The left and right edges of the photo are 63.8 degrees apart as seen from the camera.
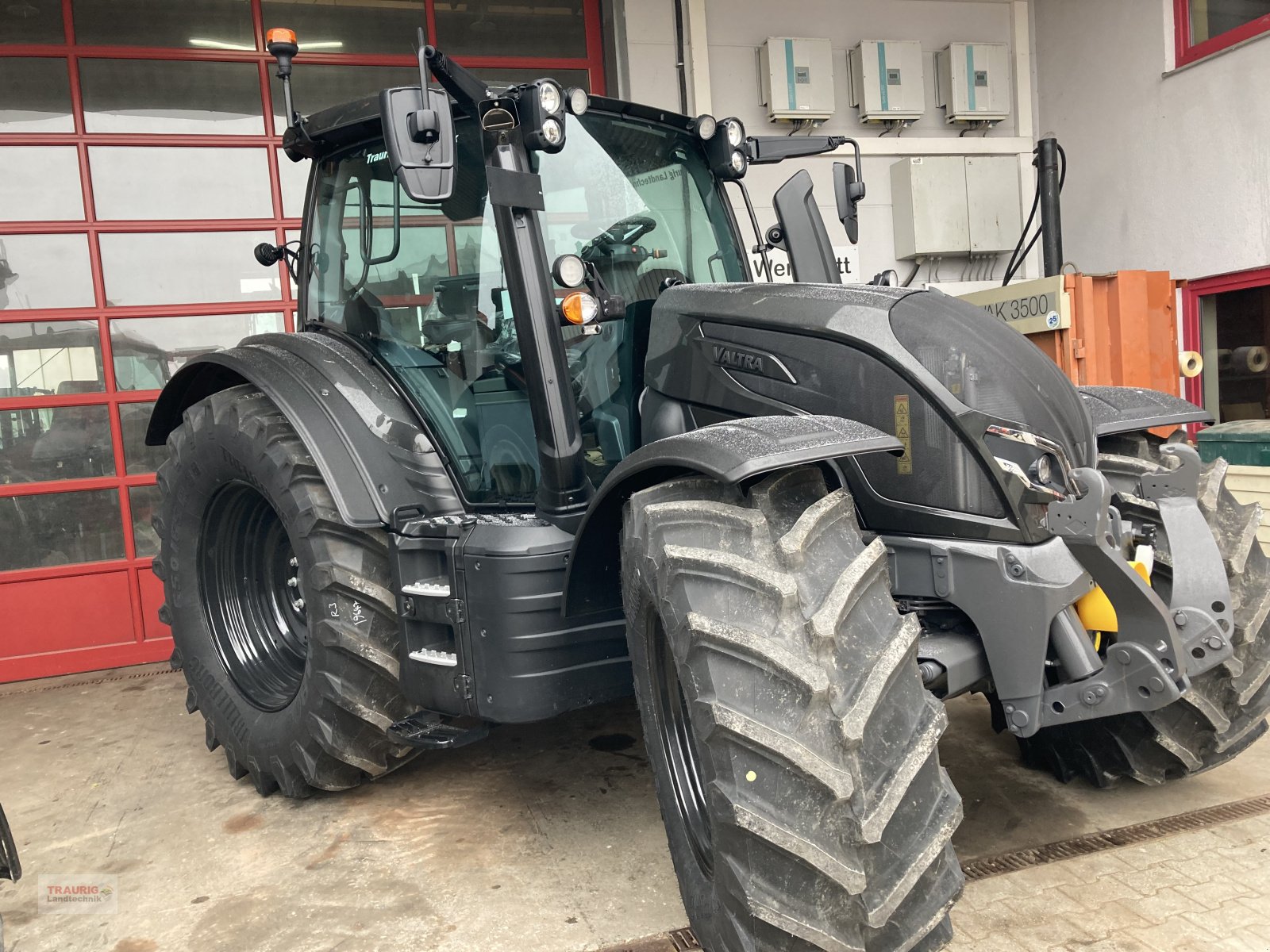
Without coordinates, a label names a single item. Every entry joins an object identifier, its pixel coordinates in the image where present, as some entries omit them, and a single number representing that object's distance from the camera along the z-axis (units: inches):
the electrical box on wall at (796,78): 239.8
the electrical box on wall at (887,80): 247.9
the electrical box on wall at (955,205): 251.1
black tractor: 70.9
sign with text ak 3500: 205.2
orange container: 206.4
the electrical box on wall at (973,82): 253.4
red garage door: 204.4
